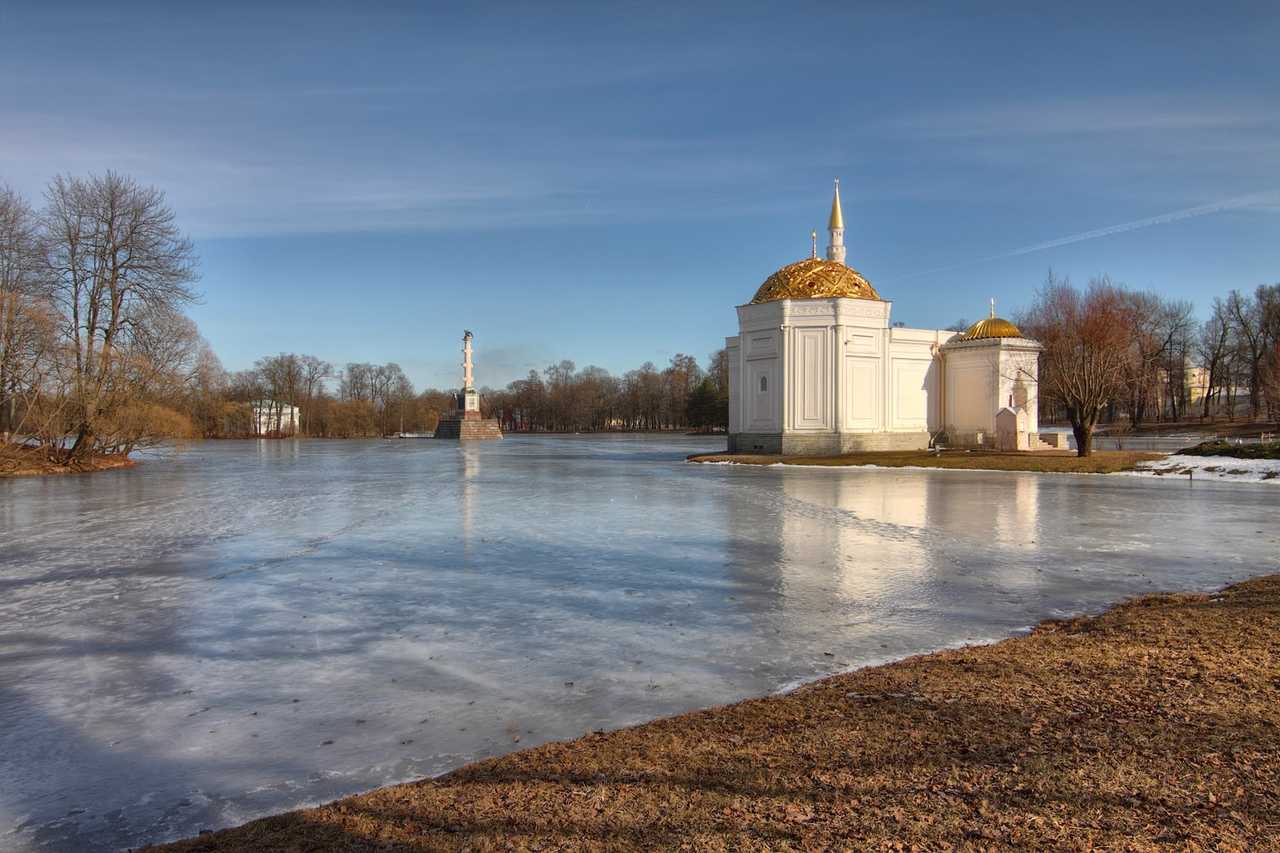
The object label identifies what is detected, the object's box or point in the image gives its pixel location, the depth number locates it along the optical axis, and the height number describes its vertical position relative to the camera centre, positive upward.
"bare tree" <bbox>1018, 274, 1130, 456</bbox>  32.97 +3.32
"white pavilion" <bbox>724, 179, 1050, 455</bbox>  40.12 +2.63
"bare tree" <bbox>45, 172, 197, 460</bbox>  32.97 +6.58
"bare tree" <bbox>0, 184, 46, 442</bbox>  30.22 +4.47
